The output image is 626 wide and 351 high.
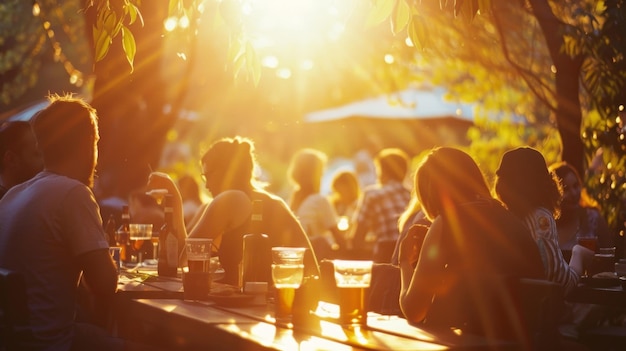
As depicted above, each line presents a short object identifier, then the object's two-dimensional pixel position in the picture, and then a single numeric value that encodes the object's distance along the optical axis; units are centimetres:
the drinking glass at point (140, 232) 695
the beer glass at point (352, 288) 382
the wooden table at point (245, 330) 329
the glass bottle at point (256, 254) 486
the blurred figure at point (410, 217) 641
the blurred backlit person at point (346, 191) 1323
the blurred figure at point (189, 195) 1139
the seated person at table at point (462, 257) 387
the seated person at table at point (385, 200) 1072
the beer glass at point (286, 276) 400
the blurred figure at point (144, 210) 860
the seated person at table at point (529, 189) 546
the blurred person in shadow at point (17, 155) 581
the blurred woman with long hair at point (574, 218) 741
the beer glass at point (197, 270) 464
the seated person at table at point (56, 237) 417
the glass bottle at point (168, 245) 618
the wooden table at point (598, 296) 573
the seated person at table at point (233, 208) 645
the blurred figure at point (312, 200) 1083
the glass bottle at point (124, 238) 720
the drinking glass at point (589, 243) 627
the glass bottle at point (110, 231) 739
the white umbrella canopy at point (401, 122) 1583
